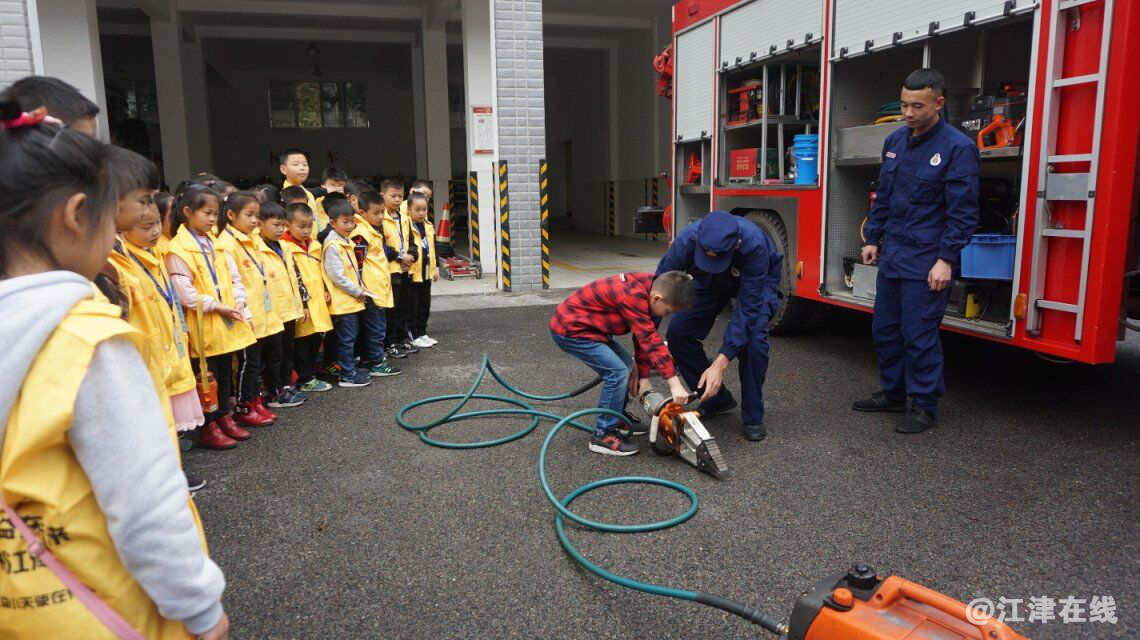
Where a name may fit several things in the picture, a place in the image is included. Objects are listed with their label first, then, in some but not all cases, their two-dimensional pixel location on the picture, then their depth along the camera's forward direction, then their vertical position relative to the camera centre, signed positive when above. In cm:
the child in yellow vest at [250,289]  459 -54
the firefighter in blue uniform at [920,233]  418 -24
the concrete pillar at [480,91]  1130 +159
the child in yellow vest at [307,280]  531 -57
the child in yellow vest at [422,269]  673 -64
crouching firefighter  404 -60
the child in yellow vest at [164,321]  347 -57
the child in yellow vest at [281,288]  487 -58
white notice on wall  1130 +100
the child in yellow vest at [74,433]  111 -34
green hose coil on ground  234 -137
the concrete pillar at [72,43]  959 +207
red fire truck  378 +36
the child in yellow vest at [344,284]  548 -62
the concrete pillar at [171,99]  1500 +203
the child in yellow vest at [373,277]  588 -61
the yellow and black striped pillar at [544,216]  1012 -27
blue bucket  604 +28
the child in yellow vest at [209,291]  412 -51
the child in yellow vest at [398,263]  639 -55
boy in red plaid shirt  385 -74
